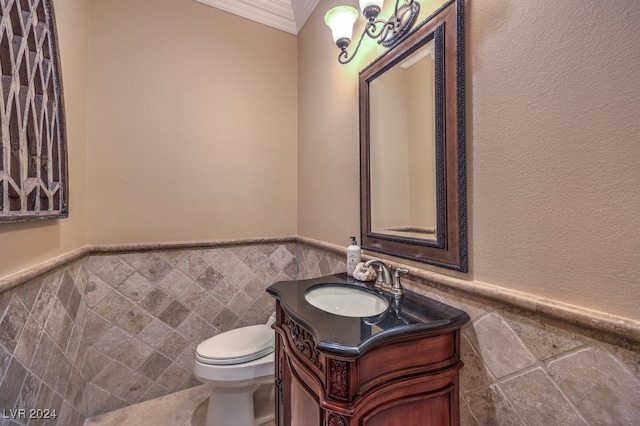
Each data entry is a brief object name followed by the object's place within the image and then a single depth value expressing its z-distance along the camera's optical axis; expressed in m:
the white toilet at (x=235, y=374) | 1.46
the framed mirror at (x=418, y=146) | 0.96
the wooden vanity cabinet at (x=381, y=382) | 0.75
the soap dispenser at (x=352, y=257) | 1.39
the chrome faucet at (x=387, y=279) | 1.11
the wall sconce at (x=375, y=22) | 1.14
